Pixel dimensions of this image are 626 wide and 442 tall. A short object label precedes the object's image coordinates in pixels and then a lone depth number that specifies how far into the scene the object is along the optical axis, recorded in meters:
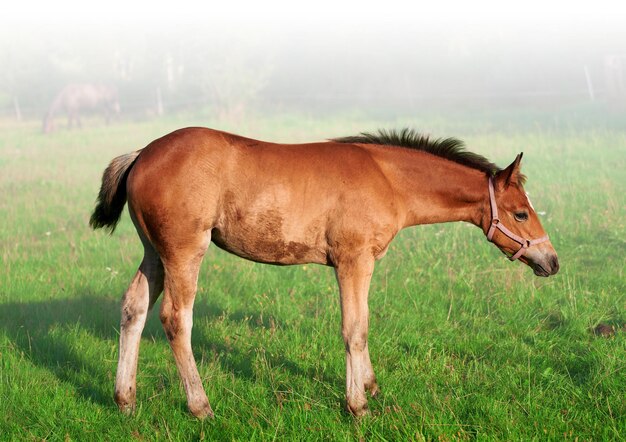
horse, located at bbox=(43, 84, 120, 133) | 32.94
